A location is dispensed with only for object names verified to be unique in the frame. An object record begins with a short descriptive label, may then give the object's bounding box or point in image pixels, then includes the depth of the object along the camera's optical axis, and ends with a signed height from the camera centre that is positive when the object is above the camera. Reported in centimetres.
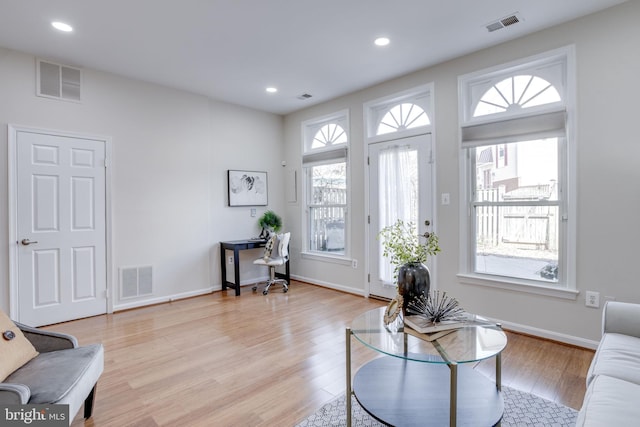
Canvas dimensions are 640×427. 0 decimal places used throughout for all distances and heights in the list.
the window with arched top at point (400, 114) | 397 +119
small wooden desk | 471 -57
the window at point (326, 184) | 491 +40
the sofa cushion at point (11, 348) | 165 -70
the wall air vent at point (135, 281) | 406 -85
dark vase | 202 -44
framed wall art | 511 +36
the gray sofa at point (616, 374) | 126 -75
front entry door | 391 +23
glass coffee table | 162 -97
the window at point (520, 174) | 300 +34
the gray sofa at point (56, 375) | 149 -79
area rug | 189 -118
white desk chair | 488 -68
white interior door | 343 -16
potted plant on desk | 536 -20
